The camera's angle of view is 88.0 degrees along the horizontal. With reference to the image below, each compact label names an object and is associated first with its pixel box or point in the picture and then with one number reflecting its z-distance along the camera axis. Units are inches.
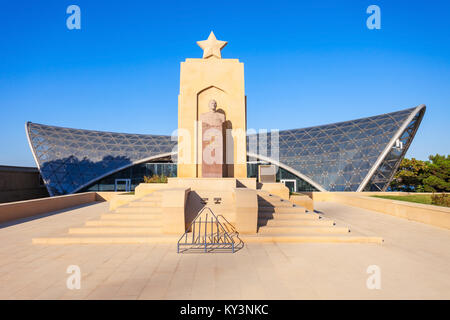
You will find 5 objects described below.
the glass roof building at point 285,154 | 1221.1
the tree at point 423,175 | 1093.8
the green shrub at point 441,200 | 474.8
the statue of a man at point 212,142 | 559.8
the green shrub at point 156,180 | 727.9
